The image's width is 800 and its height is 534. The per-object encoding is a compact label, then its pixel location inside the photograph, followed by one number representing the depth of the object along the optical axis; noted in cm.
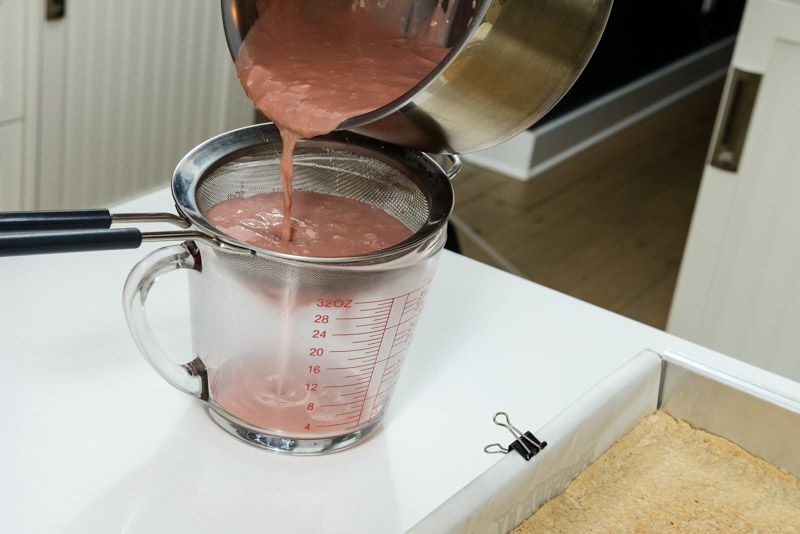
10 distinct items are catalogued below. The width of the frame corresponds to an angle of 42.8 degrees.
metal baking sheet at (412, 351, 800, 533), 78
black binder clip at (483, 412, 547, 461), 77
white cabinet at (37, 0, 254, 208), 207
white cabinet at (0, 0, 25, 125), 190
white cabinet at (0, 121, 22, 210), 201
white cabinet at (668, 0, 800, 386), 175
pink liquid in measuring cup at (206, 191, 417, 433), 79
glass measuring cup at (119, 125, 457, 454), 77
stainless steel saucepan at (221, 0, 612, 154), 78
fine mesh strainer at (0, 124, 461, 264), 75
